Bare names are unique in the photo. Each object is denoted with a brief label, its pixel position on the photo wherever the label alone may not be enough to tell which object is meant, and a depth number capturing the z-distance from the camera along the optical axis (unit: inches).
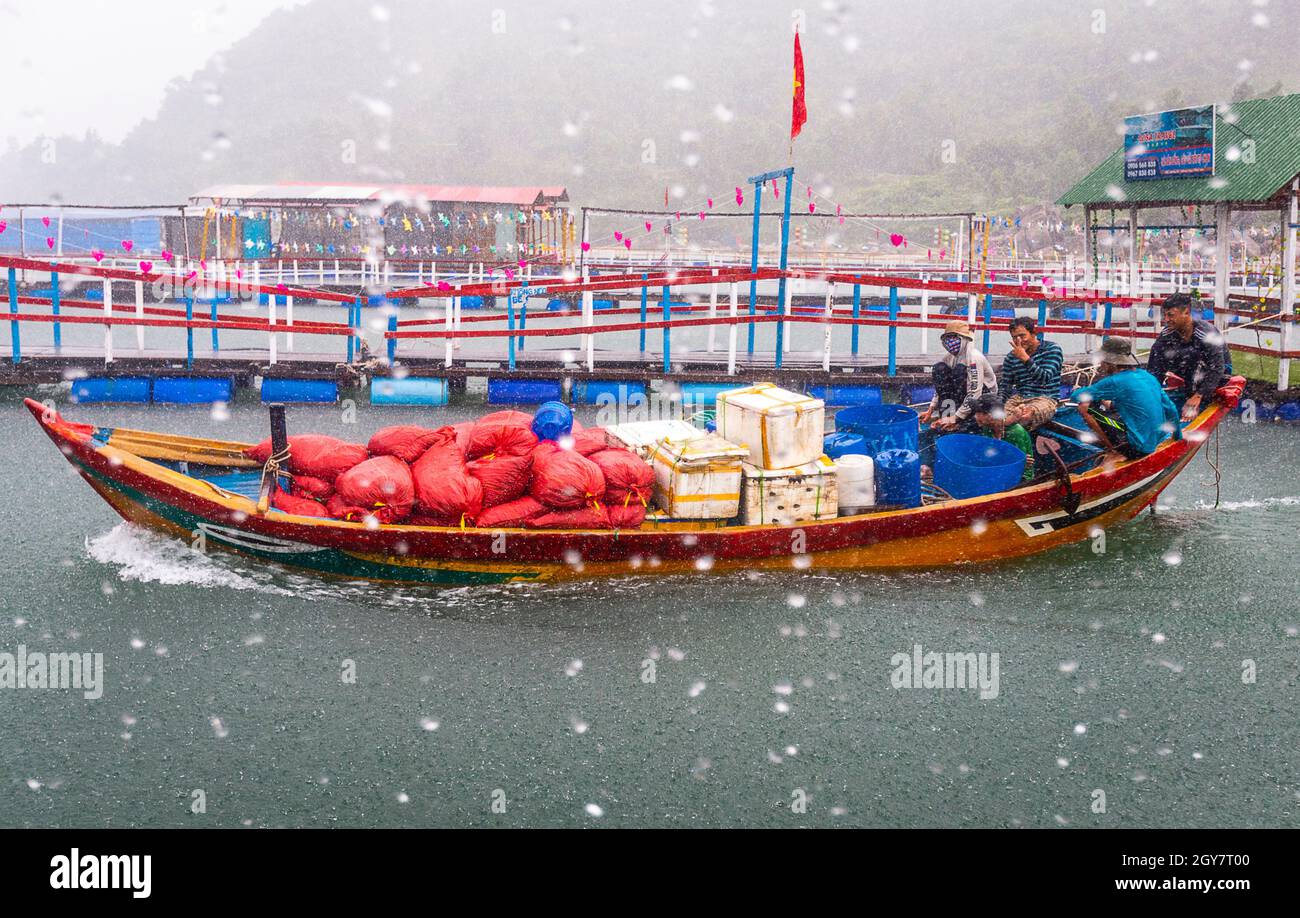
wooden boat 381.1
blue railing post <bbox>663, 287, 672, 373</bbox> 769.6
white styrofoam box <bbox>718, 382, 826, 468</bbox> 388.8
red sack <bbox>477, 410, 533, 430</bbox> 396.5
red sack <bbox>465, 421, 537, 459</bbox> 388.8
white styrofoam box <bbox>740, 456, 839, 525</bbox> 394.3
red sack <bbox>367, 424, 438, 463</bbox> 393.1
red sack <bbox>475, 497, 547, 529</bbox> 384.2
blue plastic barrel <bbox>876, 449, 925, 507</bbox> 410.3
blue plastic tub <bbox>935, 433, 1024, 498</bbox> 421.7
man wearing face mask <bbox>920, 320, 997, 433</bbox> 438.0
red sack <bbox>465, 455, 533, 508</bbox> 386.3
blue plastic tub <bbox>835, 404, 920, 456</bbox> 426.9
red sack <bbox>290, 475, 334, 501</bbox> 400.5
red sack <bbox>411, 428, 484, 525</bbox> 380.2
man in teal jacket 436.8
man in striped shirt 446.9
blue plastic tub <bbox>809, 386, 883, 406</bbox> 766.5
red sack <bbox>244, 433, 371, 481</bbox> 398.6
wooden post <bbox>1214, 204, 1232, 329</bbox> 750.5
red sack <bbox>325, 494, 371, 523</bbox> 381.1
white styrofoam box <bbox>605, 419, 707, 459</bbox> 411.5
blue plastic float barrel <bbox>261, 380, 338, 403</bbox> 779.4
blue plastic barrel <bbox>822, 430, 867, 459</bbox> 425.7
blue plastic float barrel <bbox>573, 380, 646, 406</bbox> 781.9
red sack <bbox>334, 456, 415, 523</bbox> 378.6
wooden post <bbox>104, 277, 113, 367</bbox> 757.3
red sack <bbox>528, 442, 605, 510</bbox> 382.0
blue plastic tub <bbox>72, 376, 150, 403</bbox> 760.3
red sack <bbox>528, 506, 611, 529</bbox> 385.7
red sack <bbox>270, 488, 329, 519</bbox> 391.5
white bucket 409.1
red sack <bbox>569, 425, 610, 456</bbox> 398.0
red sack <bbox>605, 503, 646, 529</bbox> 385.7
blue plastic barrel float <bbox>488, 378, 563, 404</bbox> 782.5
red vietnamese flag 681.6
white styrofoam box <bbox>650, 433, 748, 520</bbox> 389.7
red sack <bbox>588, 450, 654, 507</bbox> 387.9
